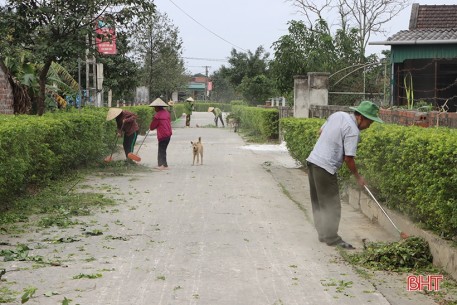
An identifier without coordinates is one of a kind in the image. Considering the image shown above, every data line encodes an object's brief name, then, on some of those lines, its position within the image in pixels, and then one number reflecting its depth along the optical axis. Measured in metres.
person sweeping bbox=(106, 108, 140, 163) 17.52
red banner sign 15.94
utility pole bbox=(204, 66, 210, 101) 121.62
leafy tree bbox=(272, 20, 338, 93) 25.67
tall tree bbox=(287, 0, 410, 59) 44.00
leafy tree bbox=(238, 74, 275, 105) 50.56
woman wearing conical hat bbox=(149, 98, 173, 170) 17.56
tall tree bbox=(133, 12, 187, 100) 47.81
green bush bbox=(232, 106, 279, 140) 28.98
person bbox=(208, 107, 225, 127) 44.97
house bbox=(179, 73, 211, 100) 120.26
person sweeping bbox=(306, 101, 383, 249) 8.20
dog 18.40
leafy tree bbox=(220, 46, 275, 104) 65.75
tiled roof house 19.17
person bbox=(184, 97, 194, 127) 45.61
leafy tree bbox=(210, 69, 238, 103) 105.14
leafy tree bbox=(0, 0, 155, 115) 15.30
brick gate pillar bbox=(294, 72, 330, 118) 20.67
